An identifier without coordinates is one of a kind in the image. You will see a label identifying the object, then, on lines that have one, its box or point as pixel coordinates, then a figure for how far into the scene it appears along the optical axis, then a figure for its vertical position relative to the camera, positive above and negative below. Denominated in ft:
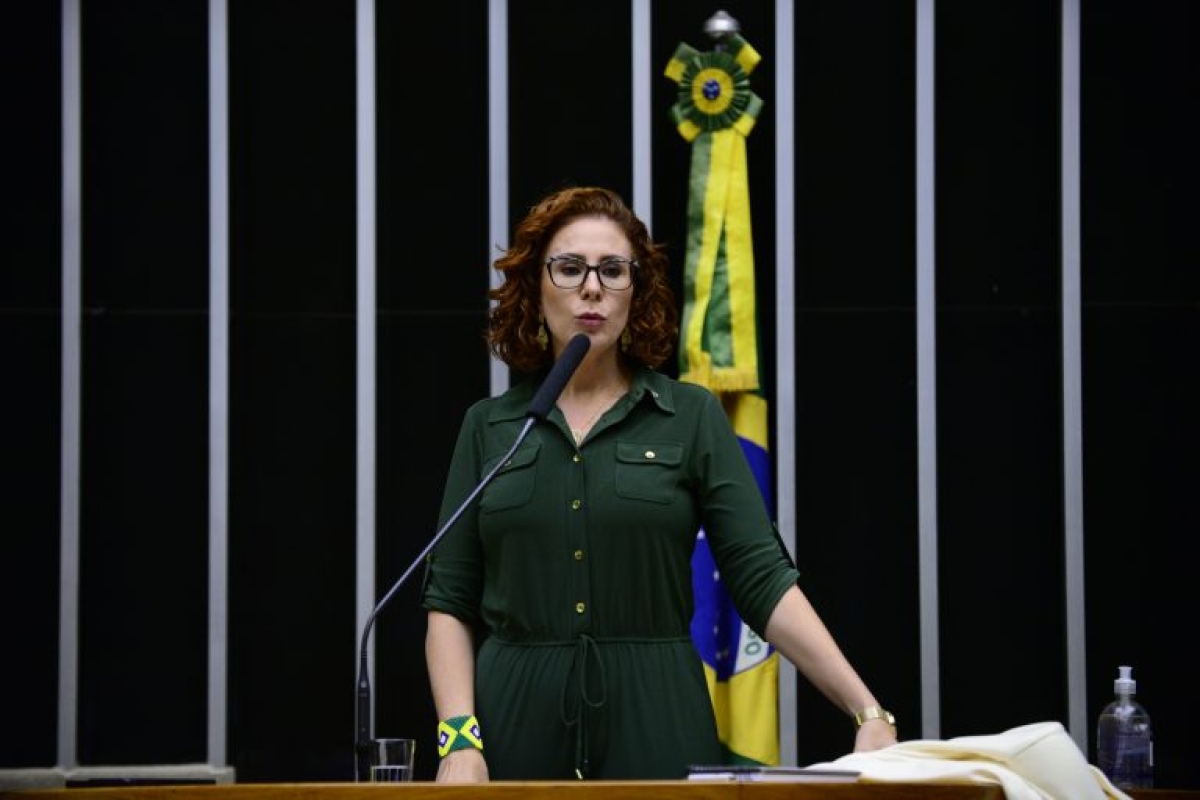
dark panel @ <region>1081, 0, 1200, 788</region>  30.99 +1.17
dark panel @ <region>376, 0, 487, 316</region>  31.37 +2.82
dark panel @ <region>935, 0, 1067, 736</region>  31.14 +0.92
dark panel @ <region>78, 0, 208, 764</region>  31.09 +1.00
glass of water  14.02 -1.23
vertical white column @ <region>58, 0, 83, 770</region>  30.50 +0.69
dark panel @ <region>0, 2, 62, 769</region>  30.96 +0.97
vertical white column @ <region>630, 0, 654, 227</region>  30.78 +3.22
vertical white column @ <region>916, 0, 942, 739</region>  30.78 +1.33
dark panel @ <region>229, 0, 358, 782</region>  31.22 +1.11
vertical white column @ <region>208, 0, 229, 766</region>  30.66 +1.31
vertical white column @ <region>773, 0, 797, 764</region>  30.78 +1.44
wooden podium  11.59 -1.12
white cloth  11.81 -1.05
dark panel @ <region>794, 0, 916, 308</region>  31.42 +2.66
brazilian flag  28.76 +1.14
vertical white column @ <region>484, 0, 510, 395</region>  30.81 +2.99
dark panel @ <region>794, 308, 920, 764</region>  31.27 -0.10
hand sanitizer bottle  21.01 -1.95
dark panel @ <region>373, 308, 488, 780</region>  31.32 +0.48
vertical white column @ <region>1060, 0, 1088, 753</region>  30.68 +1.39
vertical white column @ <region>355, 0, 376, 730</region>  30.78 +1.32
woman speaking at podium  16.26 -0.48
